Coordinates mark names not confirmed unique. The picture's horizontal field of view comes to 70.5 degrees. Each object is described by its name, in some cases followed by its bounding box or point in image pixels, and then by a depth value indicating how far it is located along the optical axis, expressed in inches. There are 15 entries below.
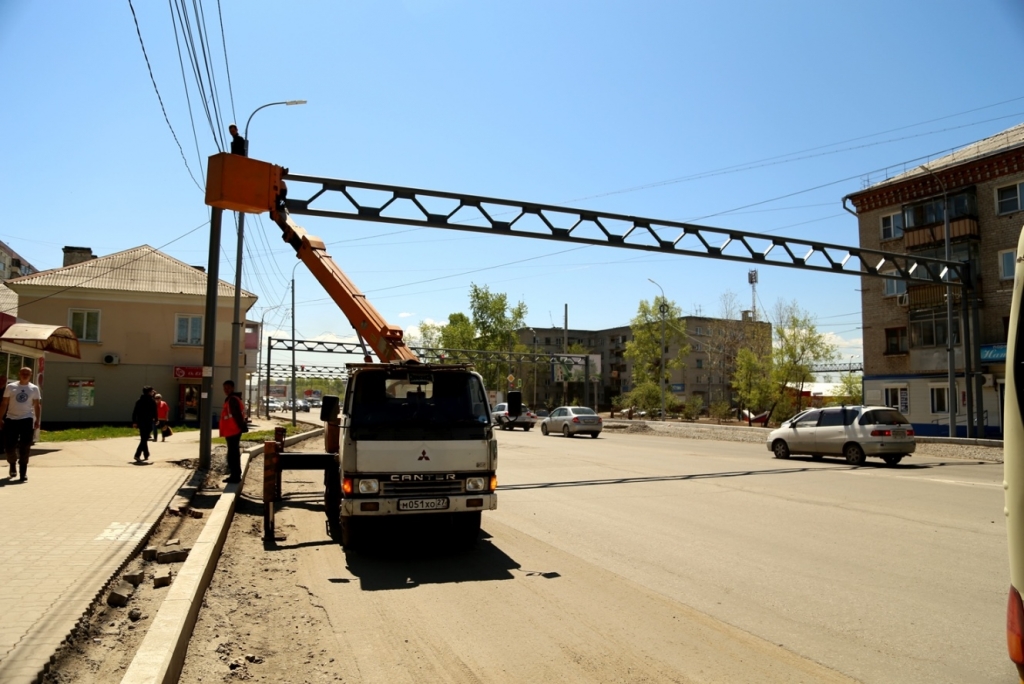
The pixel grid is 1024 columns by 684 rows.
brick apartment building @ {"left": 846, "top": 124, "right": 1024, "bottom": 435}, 1365.7
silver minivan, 760.3
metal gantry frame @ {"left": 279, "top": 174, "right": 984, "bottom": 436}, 622.5
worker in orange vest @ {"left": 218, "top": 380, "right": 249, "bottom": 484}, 489.4
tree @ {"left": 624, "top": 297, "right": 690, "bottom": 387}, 3129.9
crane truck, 297.6
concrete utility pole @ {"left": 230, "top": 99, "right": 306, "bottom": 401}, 780.0
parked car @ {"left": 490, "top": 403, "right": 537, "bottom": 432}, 1817.2
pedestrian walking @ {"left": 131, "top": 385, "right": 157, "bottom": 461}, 604.4
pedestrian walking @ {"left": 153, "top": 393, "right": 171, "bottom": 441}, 963.3
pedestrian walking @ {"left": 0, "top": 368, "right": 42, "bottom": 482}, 442.9
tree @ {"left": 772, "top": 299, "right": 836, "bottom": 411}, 2058.3
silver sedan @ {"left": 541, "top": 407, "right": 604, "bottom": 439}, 1407.5
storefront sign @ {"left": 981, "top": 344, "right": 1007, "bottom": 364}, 1349.7
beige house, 1408.7
